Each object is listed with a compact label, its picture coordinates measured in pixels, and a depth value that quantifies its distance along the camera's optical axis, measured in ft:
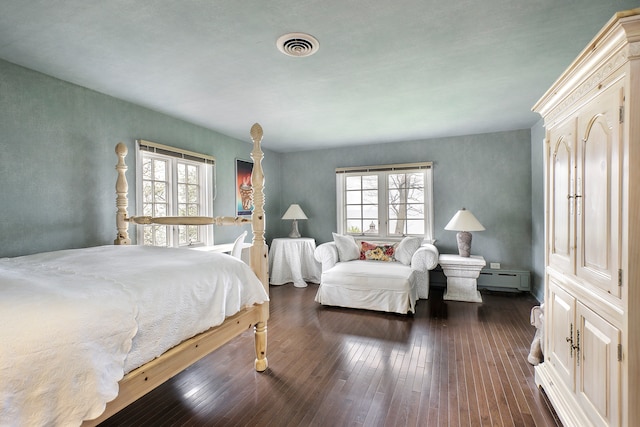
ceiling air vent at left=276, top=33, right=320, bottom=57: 6.66
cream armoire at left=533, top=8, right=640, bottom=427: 3.97
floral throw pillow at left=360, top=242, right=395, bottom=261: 14.44
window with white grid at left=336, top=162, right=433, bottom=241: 16.65
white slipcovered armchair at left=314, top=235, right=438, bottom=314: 12.07
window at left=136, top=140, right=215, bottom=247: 11.47
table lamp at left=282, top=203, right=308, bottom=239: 17.70
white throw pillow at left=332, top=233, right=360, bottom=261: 14.64
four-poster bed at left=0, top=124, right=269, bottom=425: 3.47
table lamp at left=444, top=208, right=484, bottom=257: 13.89
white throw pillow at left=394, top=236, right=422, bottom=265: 13.82
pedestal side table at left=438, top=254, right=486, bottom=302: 13.64
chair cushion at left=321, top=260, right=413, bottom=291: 12.08
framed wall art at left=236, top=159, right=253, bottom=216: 16.11
